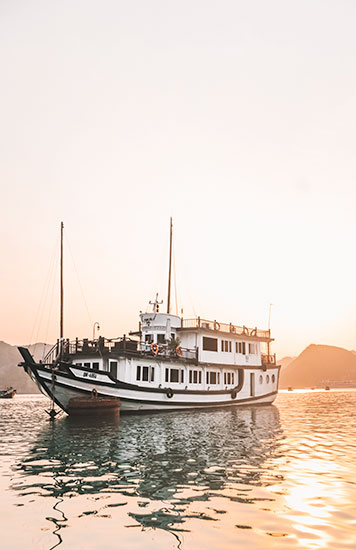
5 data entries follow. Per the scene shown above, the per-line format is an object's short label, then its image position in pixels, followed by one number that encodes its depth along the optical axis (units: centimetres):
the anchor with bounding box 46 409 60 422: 3247
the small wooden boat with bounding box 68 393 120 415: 2947
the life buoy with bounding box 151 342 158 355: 3481
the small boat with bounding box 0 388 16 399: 8975
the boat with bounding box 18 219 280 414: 3038
